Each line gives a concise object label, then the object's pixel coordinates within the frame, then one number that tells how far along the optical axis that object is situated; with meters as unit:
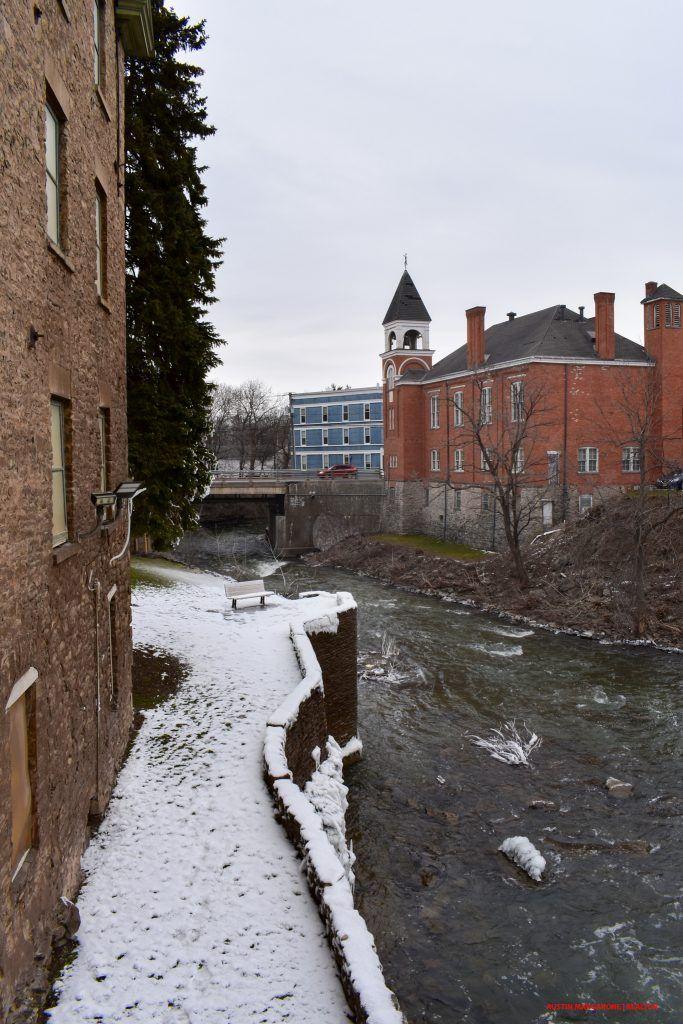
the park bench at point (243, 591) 19.17
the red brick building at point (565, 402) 35.81
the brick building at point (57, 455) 5.30
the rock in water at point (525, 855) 11.02
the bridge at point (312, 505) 47.19
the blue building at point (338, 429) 70.81
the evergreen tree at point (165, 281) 16.75
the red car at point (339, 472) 52.84
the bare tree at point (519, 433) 32.64
